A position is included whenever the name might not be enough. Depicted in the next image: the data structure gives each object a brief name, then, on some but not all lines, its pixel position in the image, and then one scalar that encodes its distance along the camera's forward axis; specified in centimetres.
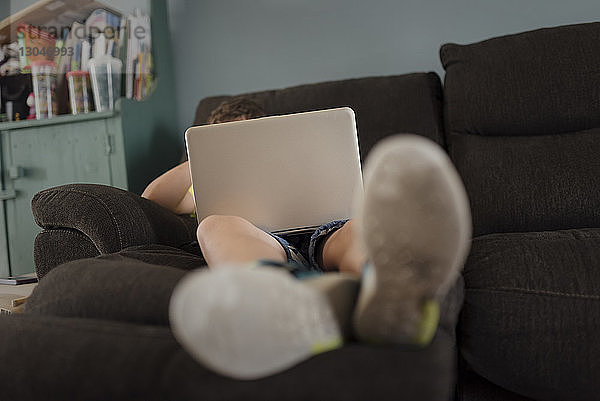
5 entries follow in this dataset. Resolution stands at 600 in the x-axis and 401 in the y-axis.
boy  55
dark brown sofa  65
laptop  119
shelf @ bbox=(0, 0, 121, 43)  251
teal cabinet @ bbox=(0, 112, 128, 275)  222
